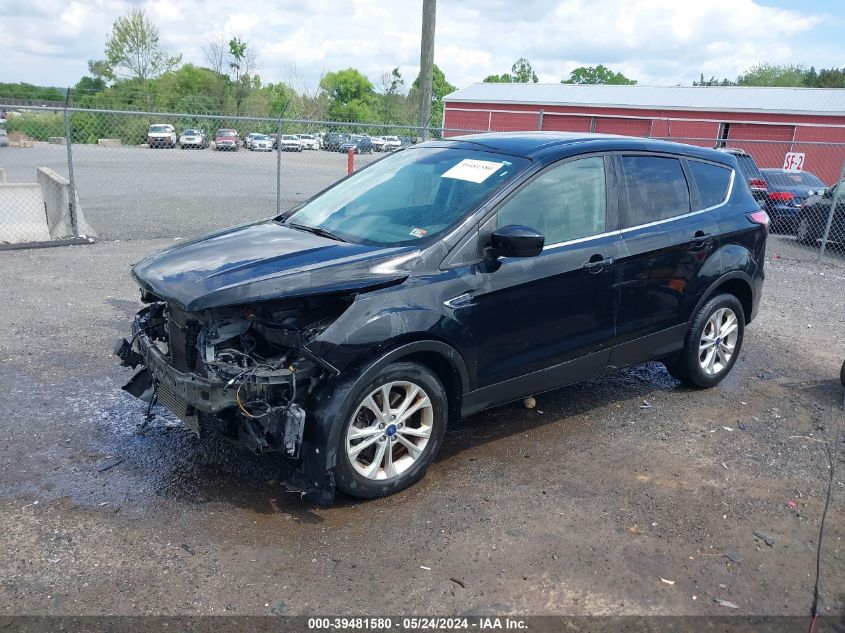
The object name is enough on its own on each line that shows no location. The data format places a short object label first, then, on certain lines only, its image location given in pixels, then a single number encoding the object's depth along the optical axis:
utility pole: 14.43
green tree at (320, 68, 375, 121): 91.38
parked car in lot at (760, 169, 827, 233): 15.33
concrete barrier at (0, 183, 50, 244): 9.73
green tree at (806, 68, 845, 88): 68.62
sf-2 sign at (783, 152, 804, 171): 21.76
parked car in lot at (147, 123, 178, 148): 21.97
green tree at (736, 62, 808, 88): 82.07
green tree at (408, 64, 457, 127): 88.26
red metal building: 27.66
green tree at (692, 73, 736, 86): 93.05
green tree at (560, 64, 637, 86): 116.69
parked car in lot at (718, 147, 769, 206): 14.88
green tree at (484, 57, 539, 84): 121.38
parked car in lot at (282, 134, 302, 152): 21.60
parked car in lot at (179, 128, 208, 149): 22.62
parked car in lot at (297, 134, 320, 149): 22.98
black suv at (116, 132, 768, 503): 3.58
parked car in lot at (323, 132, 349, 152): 23.43
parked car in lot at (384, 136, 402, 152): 20.58
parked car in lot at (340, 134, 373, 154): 22.28
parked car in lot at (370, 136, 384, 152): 21.98
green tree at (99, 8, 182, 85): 58.72
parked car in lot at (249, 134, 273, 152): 21.58
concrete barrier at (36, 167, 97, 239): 10.33
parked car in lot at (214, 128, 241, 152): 21.61
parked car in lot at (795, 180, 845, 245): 13.46
